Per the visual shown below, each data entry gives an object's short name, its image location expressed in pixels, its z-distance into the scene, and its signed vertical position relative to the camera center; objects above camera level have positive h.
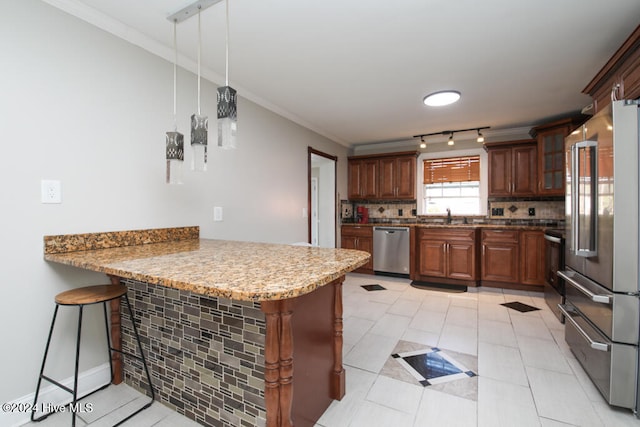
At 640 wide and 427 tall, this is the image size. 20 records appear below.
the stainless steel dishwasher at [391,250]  4.66 -0.59
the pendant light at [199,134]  1.62 +0.45
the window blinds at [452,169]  4.79 +0.75
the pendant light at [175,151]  1.70 +0.37
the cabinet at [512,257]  3.87 -0.60
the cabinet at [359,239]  4.98 -0.44
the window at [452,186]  4.81 +0.48
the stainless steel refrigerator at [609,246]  1.58 -0.19
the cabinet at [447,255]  4.21 -0.62
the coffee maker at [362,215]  5.50 -0.02
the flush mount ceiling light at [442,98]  2.98 +1.22
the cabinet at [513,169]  4.14 +0.66
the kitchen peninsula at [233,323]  1.17 -0.55
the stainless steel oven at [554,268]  3.08 -0.62
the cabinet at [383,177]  4.99 +0.66
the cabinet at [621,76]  1.82 +0.99
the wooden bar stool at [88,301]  1.46 -0.44
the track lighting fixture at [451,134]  4.33 +1.25
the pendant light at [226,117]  1.52 +0.51
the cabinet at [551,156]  3.72 +0.76
